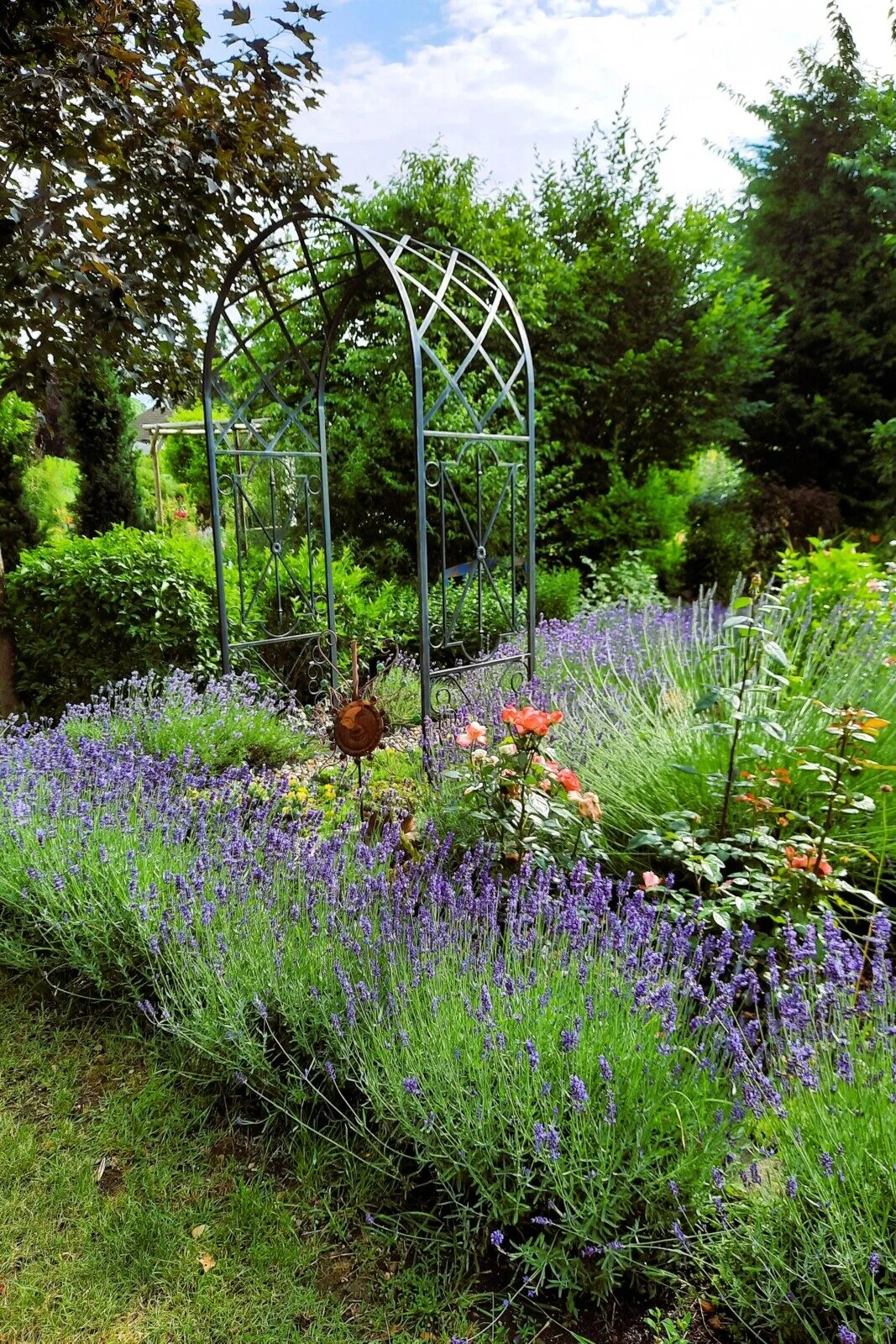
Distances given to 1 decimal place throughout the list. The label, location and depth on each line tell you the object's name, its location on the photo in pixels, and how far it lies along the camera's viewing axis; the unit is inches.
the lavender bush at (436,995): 57.9
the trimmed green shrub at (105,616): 202.1
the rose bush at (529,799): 95.1
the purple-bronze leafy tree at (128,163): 128.2
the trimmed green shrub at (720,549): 358.0
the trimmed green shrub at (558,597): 273.9
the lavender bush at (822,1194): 49.3
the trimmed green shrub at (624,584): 288.8
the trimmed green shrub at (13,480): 314.7
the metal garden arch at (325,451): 145.3
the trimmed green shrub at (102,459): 335.6
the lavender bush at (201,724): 145.9
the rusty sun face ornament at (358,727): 115.1
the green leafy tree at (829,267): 372.2
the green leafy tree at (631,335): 340.5
